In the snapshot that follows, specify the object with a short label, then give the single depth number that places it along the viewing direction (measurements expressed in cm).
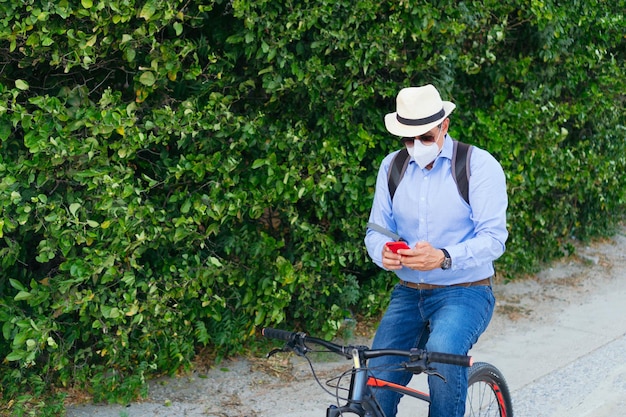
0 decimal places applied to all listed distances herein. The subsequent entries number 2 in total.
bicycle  319
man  376
